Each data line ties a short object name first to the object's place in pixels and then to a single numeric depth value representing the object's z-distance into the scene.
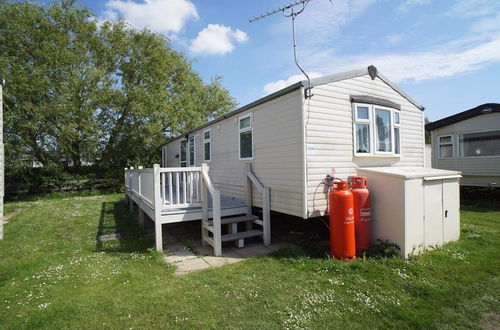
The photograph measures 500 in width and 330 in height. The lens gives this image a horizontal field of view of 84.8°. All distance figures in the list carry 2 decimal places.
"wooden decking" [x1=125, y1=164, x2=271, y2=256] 5.30
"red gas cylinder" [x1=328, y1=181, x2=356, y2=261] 4.57
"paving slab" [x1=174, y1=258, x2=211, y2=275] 4.36
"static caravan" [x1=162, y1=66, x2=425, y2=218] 5.15
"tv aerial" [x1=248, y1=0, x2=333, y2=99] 5.10
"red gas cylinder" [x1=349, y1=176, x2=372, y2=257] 4.83
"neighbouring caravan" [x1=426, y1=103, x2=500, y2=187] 10.44
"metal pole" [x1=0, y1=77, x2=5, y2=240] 6.21
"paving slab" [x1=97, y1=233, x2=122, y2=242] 6.20
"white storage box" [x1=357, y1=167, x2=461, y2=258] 4.57
